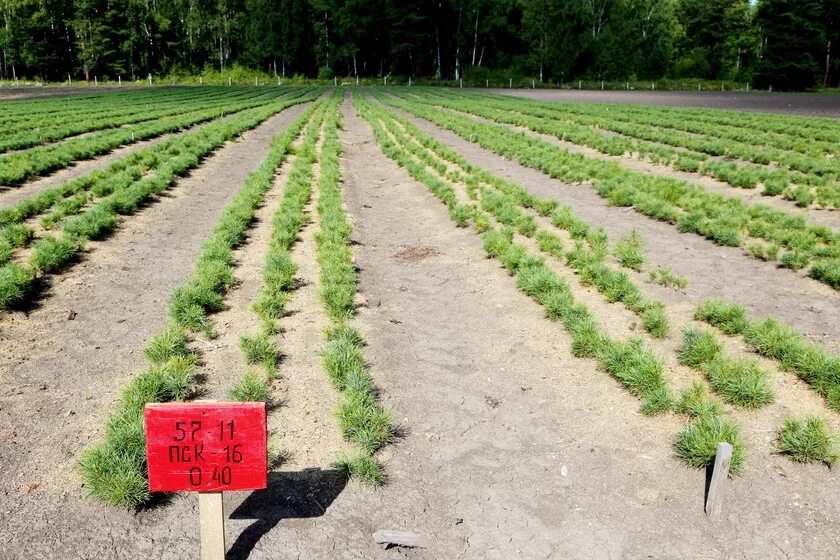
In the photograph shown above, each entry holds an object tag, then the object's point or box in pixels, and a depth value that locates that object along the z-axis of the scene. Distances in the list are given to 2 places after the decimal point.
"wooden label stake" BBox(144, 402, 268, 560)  3.49
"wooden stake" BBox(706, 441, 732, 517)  4.05
